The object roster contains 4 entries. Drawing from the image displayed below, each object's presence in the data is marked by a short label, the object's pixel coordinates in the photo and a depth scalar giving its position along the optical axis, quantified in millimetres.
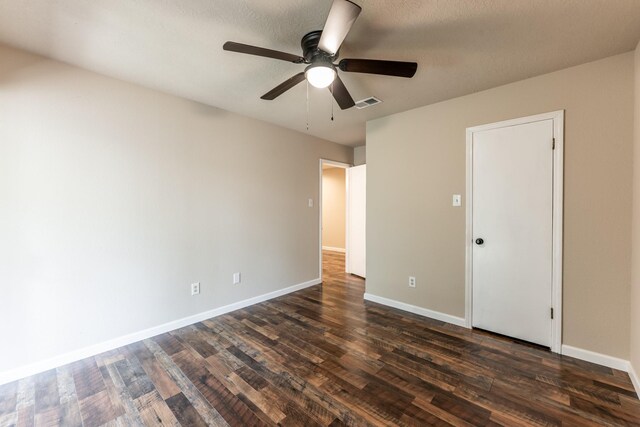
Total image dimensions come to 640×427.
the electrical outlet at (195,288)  2980
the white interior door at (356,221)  4695
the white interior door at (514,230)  2398
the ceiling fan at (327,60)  1453
